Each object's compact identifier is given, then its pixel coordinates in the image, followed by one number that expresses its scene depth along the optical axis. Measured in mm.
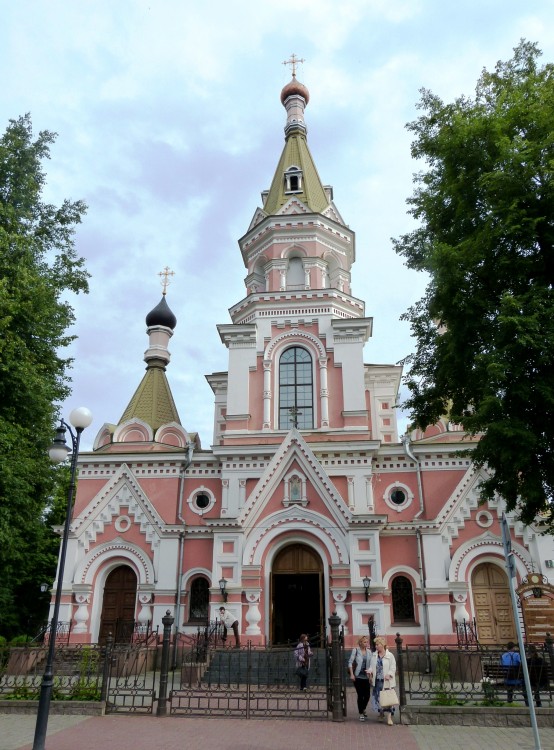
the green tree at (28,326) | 15609
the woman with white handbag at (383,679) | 10484
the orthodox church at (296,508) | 18672
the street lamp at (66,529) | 8778
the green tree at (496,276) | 10547
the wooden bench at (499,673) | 11219
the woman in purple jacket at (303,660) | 13045
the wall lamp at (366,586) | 18000
